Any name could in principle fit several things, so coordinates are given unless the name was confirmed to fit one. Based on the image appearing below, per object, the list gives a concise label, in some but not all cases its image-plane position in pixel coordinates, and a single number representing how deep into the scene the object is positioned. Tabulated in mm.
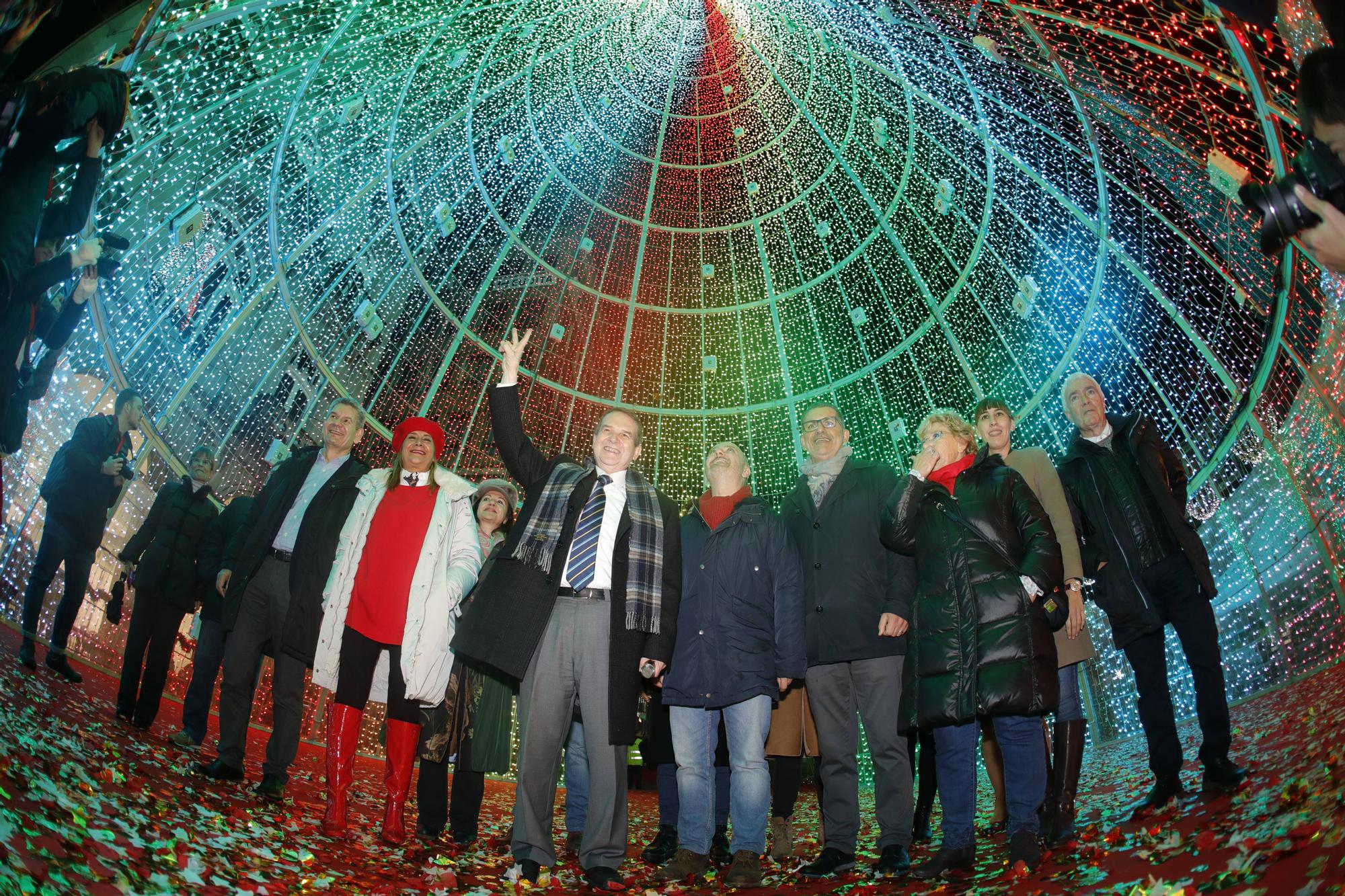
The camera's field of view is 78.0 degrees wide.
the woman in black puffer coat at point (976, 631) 3799
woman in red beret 4617
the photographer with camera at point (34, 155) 3721
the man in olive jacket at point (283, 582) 4965
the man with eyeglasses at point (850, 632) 4191
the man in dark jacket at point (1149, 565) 4168
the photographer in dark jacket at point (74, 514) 4641
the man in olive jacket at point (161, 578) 5438
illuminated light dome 5344
